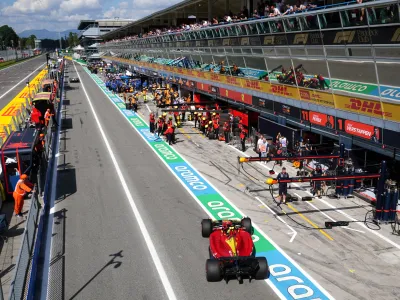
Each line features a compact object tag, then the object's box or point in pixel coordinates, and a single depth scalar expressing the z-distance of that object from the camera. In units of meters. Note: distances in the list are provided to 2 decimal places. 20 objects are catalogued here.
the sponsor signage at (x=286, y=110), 20.65
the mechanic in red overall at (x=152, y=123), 27.72
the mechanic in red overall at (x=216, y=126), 27.00
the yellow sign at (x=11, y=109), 28.24
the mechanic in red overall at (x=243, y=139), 23.52
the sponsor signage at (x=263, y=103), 23.20
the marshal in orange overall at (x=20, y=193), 13.65
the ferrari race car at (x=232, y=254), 9.92
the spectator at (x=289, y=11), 19.62
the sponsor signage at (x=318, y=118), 17.97
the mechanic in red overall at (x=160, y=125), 27.47
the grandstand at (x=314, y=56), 14.34
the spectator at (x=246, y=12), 28.69
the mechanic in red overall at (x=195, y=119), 31.29
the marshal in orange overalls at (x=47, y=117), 27.59
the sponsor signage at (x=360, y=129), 15.08
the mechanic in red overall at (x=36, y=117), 27.29
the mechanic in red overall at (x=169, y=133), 25.53
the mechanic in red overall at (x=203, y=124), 28.69
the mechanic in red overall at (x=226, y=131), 25.72
